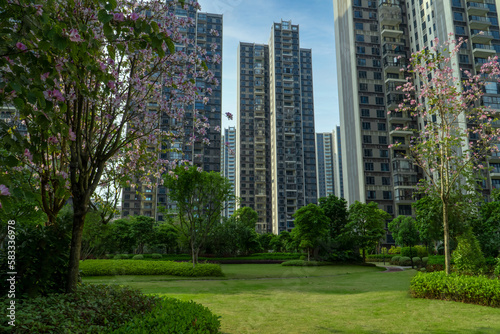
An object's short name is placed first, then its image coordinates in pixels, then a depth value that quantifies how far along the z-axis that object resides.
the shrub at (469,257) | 15.05
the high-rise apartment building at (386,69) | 57.16
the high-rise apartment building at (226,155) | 185.01
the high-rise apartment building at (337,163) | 178.00
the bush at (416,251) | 43.00
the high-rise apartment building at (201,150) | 80.31
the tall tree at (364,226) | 36.72
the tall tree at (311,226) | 35.12
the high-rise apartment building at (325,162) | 180.62
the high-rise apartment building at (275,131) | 102.75
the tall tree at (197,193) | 23.62
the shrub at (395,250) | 50.23
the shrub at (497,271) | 13.17
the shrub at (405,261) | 38.11
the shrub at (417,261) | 35.91
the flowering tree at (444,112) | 12.93
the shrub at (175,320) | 4.91
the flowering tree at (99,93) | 3.83
